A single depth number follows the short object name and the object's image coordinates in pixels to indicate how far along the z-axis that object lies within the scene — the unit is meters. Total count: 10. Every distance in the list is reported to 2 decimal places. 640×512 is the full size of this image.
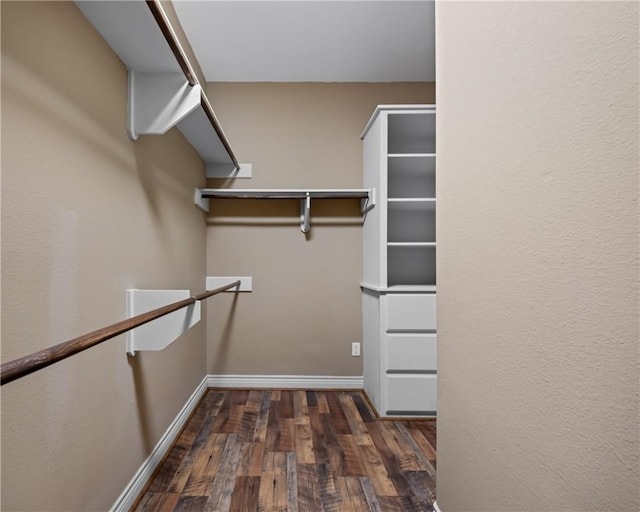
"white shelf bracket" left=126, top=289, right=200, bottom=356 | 1.45
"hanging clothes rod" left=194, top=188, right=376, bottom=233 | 2.69
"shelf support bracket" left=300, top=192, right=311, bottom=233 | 2.76
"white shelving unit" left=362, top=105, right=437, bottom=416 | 2.41
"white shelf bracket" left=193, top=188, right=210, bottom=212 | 2.58
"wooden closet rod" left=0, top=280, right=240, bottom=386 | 0.56
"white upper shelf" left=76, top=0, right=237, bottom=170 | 1.15
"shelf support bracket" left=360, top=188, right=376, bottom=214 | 2.60
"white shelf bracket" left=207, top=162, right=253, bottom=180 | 2.89
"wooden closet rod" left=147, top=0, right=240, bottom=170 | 1.06
